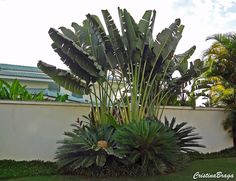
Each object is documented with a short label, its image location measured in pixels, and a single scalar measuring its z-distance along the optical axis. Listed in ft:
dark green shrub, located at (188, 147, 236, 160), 25.78
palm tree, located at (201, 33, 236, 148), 29.15
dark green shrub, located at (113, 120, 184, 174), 18.02
